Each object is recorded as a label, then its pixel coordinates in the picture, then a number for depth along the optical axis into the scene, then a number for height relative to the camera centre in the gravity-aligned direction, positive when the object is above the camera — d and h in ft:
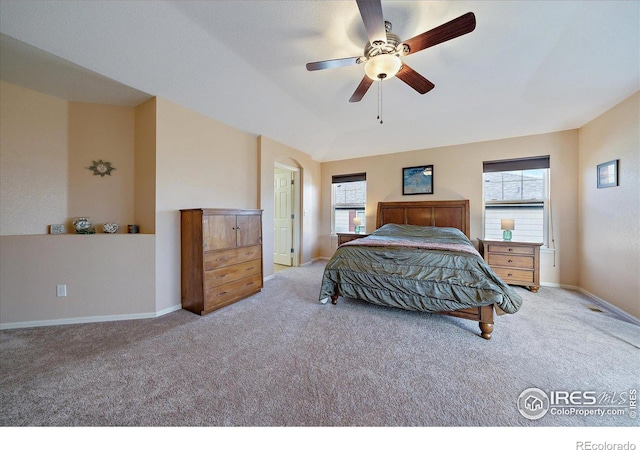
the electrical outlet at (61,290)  7.91 -2.37
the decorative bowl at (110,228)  8.93 -0.18
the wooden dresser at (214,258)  8.80 -1.47
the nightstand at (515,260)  11.10 -1.98
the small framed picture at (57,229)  8.59 -0.21
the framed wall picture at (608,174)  8.90 +2.00
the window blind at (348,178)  17.32 +3.62
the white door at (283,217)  17.01 +0.46
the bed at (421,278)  7.05 -2.01
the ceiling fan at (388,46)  4.85 +4.54
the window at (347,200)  17.52 +1.81
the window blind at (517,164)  12.19 +3.33
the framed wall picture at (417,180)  14.90 +2.91
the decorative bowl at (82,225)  8.59 -0.06
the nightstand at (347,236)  15.19 -0.96
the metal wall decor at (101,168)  9.22 +2.33
